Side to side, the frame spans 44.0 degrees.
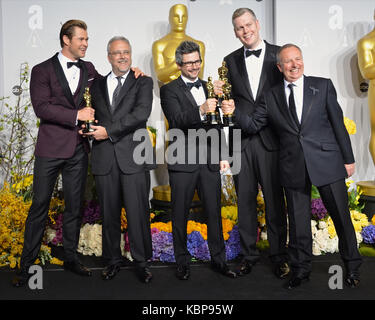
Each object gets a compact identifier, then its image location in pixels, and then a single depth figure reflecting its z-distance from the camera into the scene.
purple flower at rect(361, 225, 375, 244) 4.15
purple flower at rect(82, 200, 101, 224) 4.44
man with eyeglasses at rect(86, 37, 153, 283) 3.29
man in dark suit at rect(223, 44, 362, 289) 3.08
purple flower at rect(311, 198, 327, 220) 4.18
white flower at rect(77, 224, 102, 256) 4.16
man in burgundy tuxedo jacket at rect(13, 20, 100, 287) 3.35
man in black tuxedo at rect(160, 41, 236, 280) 3.20
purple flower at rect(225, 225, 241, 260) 3.90
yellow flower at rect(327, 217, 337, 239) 4.13
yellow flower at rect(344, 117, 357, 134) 4.55
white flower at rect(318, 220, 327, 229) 4.15
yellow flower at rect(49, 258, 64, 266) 3.83
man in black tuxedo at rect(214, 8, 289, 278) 3.38
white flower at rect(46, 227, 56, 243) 4.39
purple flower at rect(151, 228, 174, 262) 3.91
